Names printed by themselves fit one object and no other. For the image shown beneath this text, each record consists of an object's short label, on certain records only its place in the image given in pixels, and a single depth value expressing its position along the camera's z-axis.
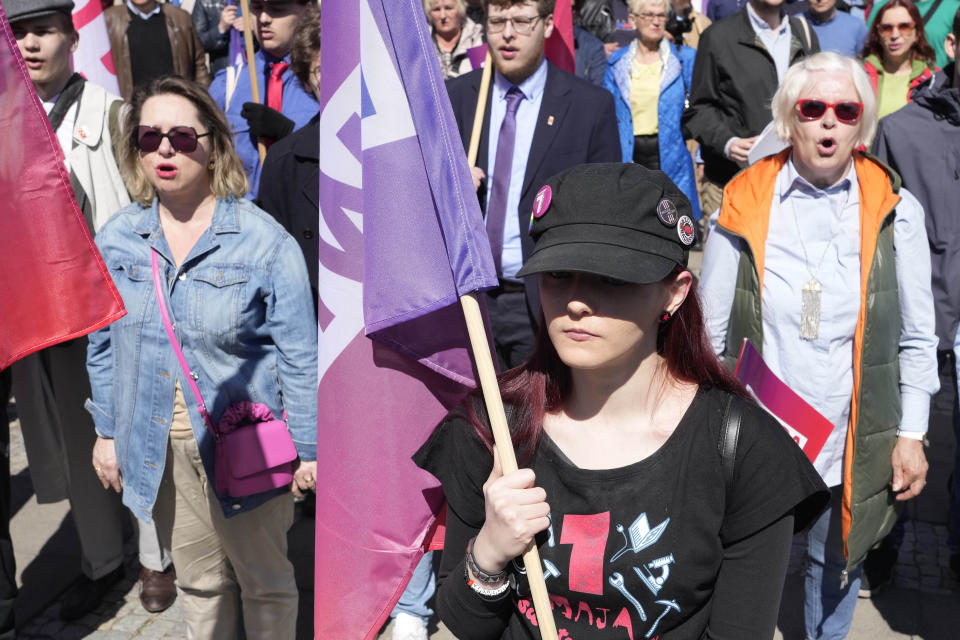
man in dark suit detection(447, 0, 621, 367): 4.27
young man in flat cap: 4.20
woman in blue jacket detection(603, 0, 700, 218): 7.57
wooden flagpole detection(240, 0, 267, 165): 4.83
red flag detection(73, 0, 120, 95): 5.28
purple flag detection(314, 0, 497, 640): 2.39
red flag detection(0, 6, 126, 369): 2.64
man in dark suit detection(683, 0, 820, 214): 5.02
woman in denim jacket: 3.27
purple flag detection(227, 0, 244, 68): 5.98
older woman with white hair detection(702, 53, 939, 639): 3.30
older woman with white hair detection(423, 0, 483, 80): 6.97
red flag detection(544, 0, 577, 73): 5.35
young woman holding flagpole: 1.89
